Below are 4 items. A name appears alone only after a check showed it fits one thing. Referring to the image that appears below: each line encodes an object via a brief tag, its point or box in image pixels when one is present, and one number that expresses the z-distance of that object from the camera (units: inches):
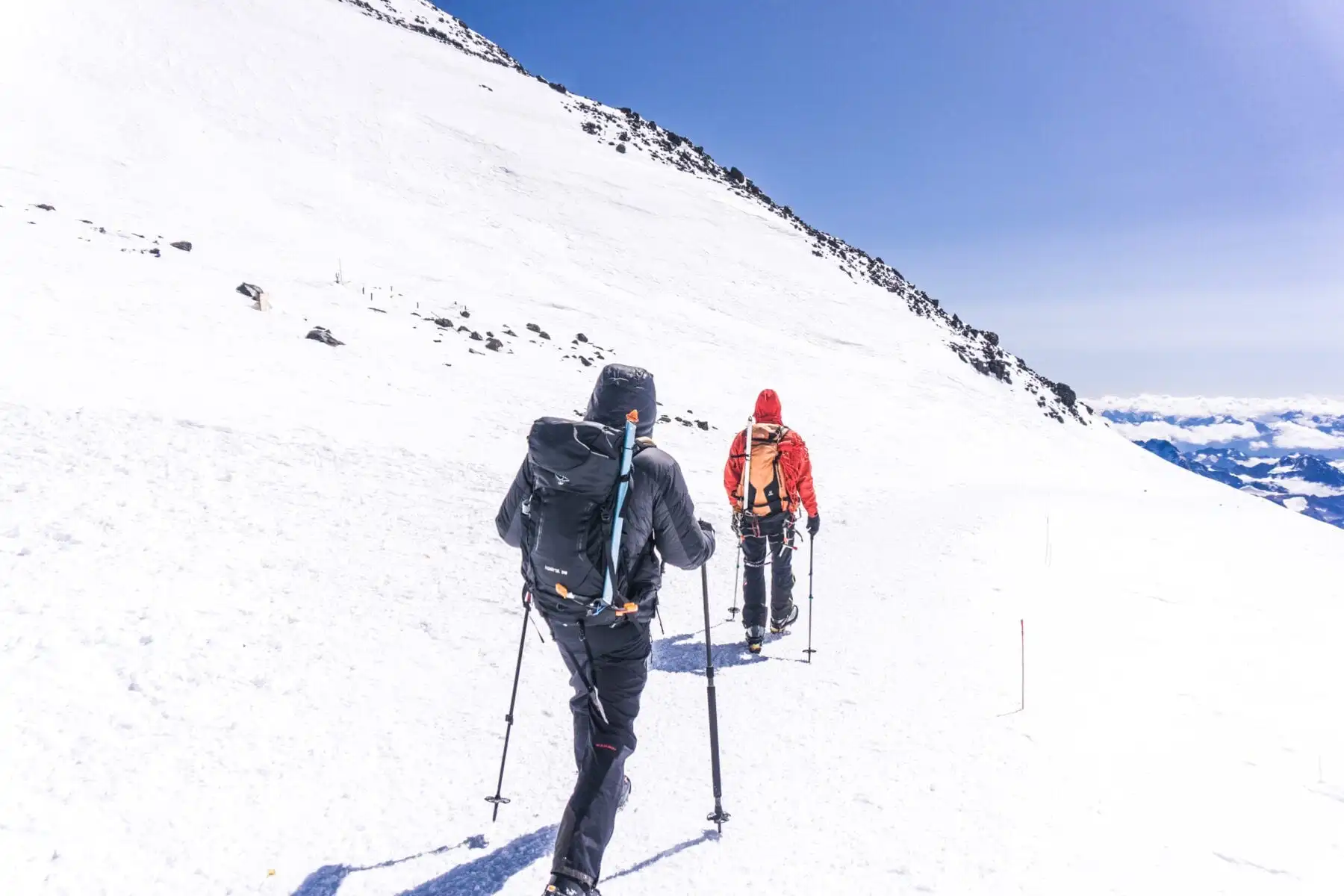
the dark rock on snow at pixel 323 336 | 605.9
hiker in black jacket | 149.9
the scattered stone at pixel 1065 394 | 2119.8
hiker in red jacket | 316.5
